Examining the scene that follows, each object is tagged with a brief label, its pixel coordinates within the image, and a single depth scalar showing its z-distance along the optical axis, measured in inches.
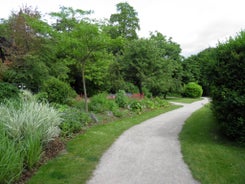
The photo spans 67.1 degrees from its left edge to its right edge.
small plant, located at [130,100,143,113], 392.3
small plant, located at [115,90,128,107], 396.8
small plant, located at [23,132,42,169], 127.2
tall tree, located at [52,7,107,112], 265.3
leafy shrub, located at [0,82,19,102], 242.4
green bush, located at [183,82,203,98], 919.0
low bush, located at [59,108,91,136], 213.8
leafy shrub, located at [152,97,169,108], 487.4
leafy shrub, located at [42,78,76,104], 330.6
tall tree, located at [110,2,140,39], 959.0
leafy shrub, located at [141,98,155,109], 438.9
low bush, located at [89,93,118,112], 337.4
